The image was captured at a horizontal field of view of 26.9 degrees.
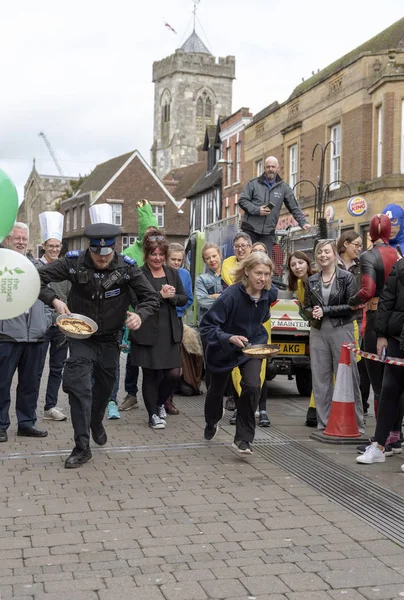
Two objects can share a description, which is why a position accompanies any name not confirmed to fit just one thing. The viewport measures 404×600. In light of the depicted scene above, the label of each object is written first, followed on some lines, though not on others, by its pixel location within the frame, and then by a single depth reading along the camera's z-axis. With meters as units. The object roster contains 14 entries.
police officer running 6.98
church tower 105.44
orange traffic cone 8.12
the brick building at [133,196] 65.12
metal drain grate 5.57
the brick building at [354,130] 26.58
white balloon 6.23
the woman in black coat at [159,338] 8.78
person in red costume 7.68
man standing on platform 10.66
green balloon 5.84
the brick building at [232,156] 44.34
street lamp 26.68
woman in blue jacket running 7.25
